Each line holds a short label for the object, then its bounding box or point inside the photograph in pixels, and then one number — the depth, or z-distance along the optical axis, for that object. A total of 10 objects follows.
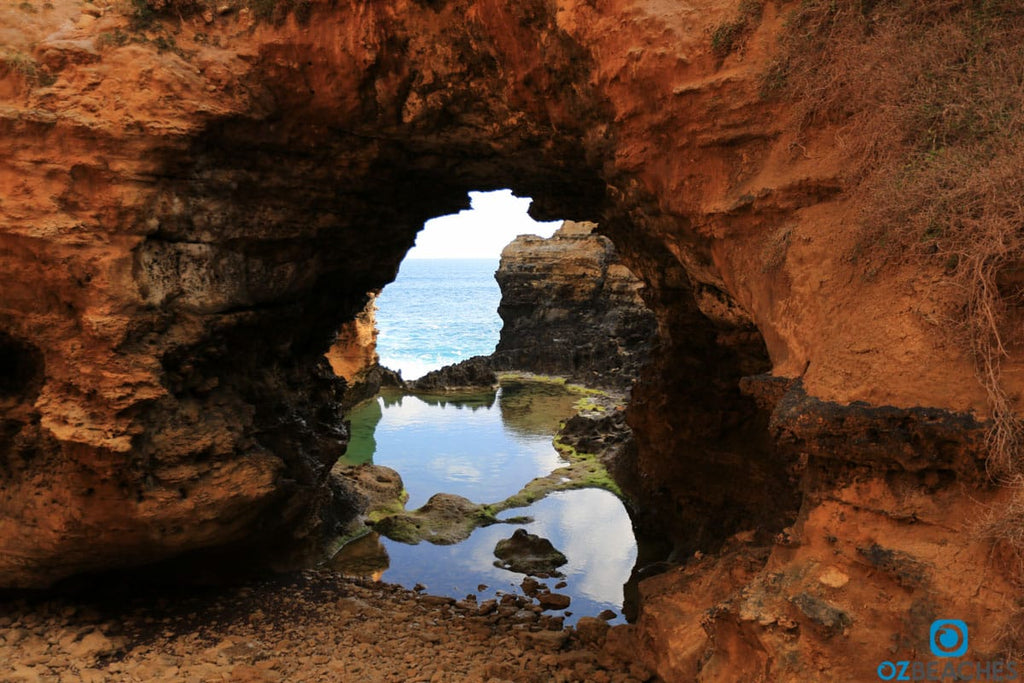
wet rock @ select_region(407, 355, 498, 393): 29.17
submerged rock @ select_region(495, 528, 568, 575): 11.22
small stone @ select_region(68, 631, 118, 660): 7.32
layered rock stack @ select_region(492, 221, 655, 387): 31.09
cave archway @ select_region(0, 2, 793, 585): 7.17
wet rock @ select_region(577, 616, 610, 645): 7.94
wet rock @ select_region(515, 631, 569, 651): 7.87
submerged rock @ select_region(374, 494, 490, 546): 12.68
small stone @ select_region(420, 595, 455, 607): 9.54
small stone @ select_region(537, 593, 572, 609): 9.77
